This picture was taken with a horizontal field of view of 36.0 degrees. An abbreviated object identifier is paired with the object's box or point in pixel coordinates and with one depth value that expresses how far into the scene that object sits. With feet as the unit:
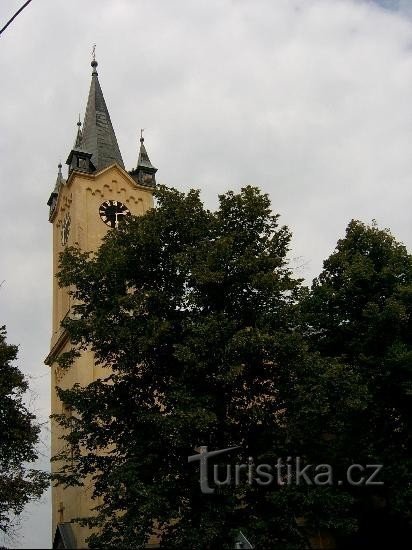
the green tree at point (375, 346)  71.77
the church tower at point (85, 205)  103.81
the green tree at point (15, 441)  67.77
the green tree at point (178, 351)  53.88
